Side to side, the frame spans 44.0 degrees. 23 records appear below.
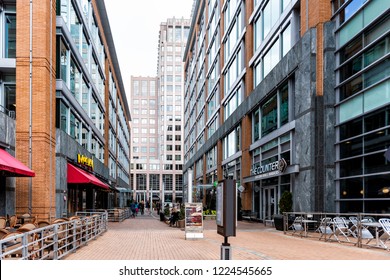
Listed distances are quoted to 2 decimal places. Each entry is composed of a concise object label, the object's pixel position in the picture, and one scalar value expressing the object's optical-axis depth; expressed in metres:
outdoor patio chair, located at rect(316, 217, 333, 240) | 16.96
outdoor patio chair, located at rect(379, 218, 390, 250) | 13.04
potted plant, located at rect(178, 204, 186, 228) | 25.57
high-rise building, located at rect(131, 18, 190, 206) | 57.62
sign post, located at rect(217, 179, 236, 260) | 8.75
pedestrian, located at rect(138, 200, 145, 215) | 53.15
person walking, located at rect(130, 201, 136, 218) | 47.16
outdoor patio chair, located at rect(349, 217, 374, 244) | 14.50
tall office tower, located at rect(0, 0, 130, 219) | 19.83
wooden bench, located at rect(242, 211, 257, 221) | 33.75
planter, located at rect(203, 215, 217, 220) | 38.41
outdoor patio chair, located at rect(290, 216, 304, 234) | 20.97
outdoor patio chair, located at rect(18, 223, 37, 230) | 11.43
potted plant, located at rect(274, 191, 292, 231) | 23.80
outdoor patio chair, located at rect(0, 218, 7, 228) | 14.56
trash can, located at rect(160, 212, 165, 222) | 34.91
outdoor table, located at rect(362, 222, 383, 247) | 13.59
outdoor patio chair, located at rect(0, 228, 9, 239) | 9.62
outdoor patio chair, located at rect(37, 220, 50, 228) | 13.34
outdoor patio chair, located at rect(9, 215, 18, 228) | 16.27
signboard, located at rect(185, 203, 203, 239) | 17.95
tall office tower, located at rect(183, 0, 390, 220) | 18.34
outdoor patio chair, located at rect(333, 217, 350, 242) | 16.16
